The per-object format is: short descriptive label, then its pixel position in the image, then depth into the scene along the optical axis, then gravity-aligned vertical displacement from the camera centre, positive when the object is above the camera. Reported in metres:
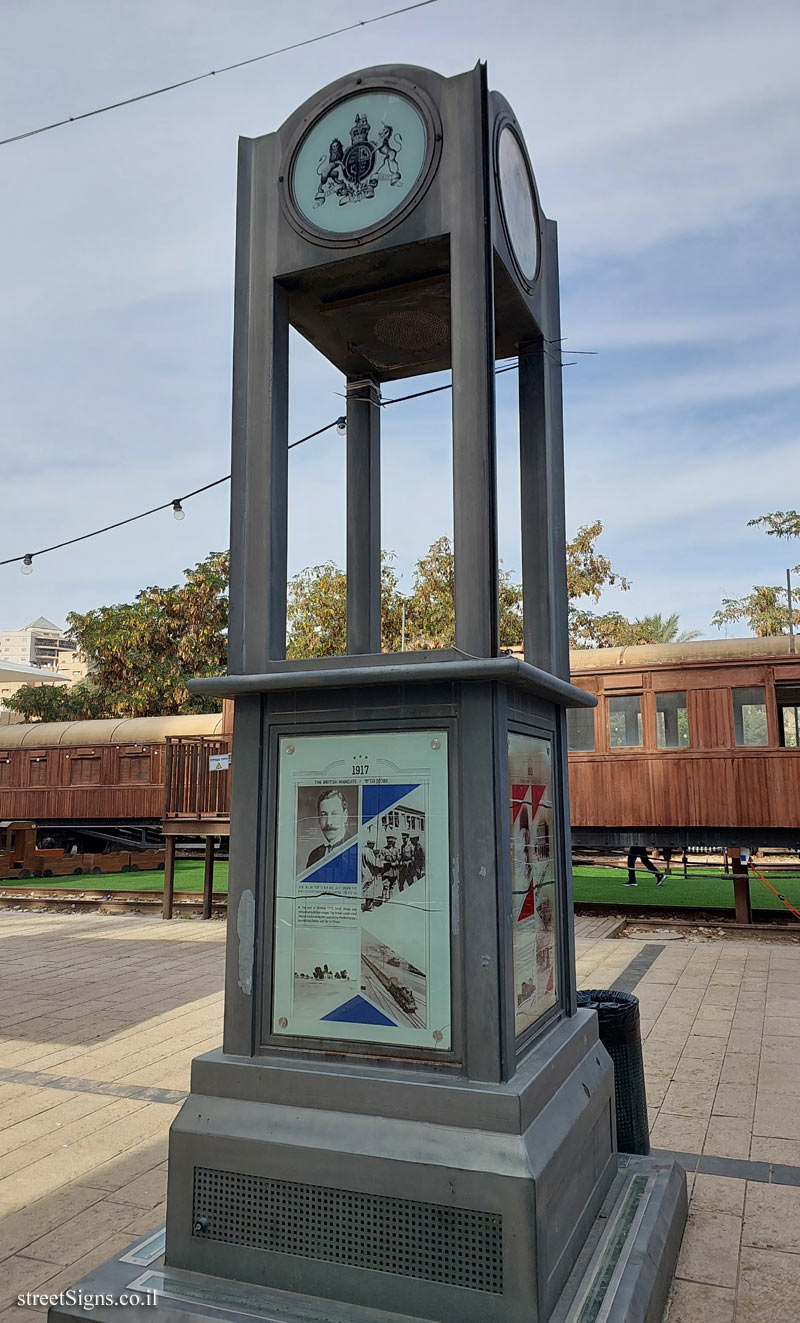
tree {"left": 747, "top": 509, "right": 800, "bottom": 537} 34.22 +10.17
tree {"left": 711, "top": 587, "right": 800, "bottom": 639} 32.00 +6.98
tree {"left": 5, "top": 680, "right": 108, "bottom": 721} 33.09 +3.57
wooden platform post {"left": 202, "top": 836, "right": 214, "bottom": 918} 13.29 -1.18
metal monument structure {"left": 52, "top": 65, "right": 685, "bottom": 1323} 2.50 -0.36
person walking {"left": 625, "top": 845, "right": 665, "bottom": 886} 14.89 -1.01
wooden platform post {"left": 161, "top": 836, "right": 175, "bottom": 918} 13.41 -1.16
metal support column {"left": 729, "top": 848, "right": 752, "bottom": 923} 11.70 -1.33
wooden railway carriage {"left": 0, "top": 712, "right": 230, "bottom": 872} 19.41 +0.45
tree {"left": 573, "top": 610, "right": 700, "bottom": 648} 29.66 +5.37
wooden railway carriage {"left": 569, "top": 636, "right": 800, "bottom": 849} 11.35 +0.59
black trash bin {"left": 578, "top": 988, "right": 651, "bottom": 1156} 3.81 -1.16
